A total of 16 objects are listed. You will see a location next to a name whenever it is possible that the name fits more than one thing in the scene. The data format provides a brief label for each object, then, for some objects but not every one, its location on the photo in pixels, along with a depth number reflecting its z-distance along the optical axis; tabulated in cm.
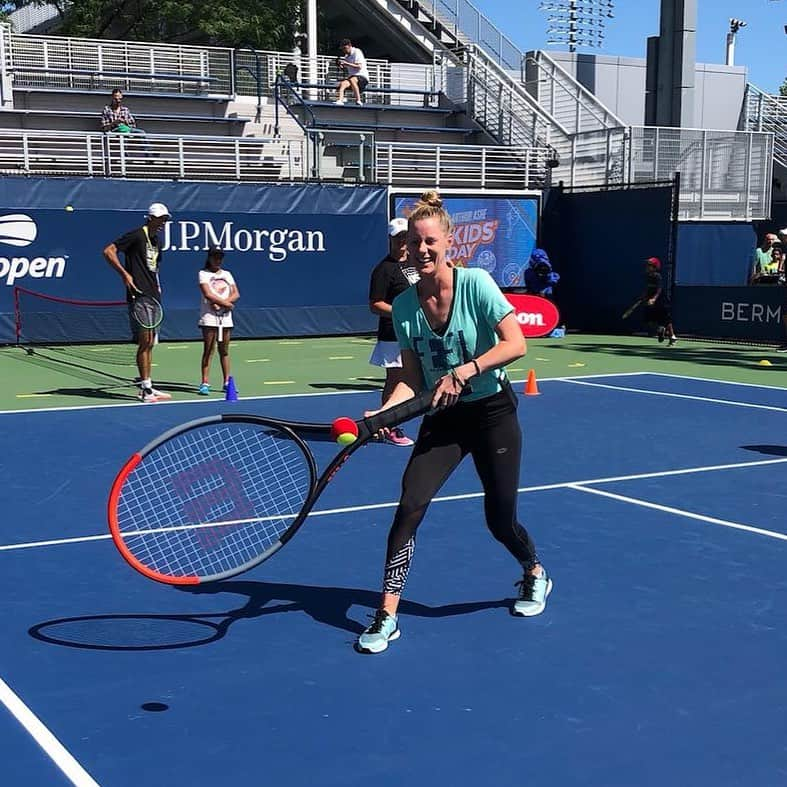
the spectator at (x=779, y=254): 2162
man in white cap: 1191
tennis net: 1909
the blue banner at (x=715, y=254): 2423
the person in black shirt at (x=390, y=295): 952
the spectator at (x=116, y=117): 2338
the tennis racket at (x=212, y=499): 545
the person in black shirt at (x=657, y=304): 2097
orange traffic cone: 1334
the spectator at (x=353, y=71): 2922
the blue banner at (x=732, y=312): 2030
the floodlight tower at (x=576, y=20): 5622
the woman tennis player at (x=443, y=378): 466
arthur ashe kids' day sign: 2342
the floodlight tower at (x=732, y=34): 6123
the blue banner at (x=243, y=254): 1933
